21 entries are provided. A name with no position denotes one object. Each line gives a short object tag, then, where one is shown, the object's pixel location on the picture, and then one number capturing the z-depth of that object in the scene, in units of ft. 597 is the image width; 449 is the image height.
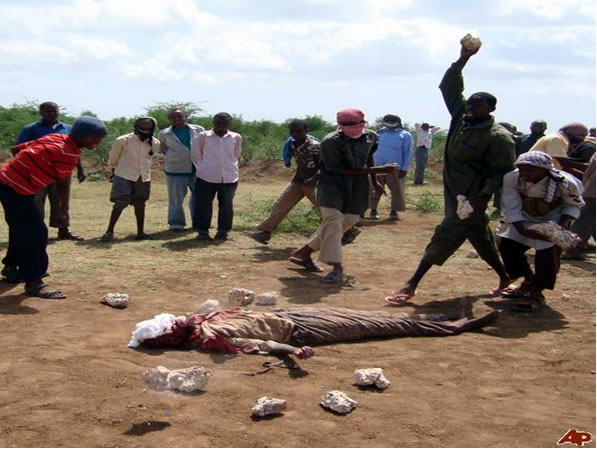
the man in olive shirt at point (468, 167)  22.27
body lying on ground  17.79
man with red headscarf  25.63
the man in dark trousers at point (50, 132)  31.63
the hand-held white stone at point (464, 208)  22.26
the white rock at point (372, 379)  15.87
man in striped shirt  22.06
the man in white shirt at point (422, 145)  64.55
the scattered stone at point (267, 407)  14.14
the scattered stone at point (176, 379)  15.21
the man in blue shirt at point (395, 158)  42.47
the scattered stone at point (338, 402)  14.43
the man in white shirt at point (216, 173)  33.73
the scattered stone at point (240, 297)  21.76
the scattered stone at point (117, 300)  21.94
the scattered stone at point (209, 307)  20.17
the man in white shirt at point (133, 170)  33.58
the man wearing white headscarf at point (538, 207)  21.57
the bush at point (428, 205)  46.58
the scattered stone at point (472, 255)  30.76
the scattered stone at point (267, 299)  22.53
